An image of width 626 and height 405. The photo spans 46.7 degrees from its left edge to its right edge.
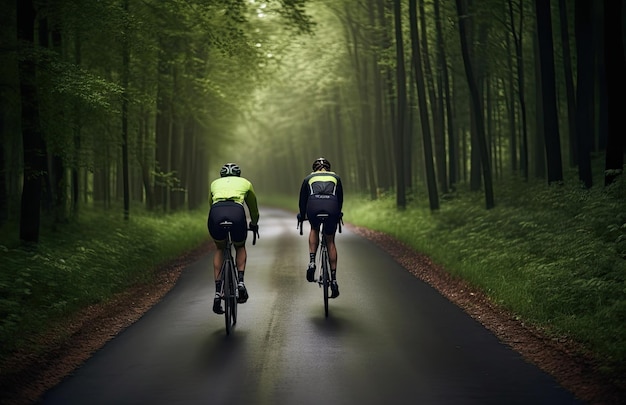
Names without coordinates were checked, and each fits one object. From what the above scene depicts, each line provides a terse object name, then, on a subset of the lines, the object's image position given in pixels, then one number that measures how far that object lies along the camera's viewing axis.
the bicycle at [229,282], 10.31
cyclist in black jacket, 11.73
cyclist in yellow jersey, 10.31
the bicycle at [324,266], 11.52
